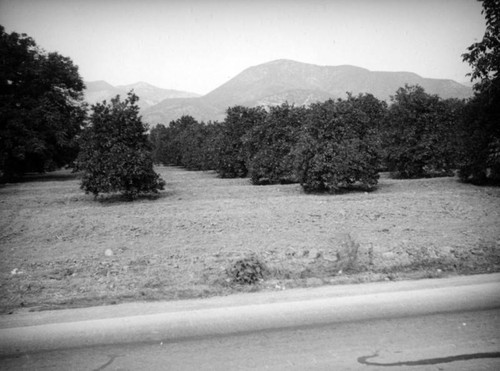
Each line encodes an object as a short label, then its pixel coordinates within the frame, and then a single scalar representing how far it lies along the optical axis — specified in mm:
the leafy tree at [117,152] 13469
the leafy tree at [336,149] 14219
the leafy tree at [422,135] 18562
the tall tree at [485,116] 12430
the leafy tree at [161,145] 49625
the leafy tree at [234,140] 23531
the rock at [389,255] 6798
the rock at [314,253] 6969
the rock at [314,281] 5696
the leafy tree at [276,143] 18312
